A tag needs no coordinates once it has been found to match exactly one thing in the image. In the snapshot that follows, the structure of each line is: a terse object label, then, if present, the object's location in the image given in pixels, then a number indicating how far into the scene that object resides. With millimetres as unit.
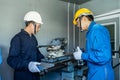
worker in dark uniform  1963
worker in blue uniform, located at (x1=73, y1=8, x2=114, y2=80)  1595
